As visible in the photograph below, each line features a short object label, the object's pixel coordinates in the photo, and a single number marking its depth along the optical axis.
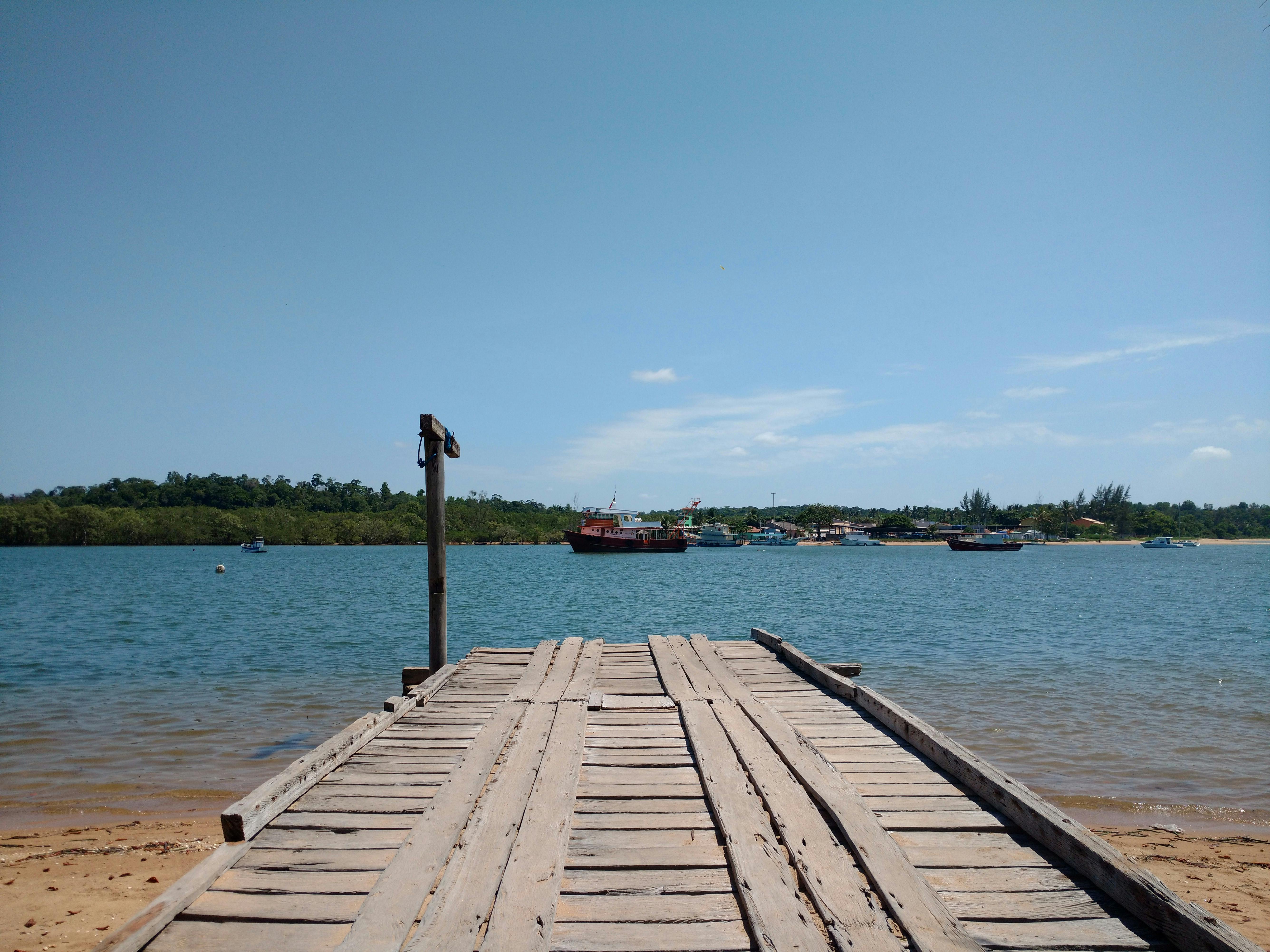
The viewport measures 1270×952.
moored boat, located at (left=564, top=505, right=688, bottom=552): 72.88
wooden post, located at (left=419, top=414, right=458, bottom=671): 8.41
